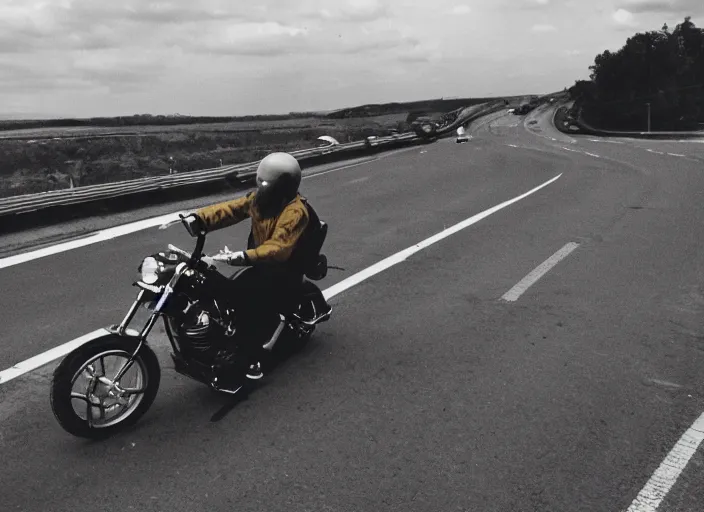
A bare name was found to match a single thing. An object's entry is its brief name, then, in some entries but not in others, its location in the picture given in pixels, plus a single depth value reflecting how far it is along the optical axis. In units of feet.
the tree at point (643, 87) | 320.91
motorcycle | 12.59
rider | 14.35
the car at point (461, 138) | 114.93
